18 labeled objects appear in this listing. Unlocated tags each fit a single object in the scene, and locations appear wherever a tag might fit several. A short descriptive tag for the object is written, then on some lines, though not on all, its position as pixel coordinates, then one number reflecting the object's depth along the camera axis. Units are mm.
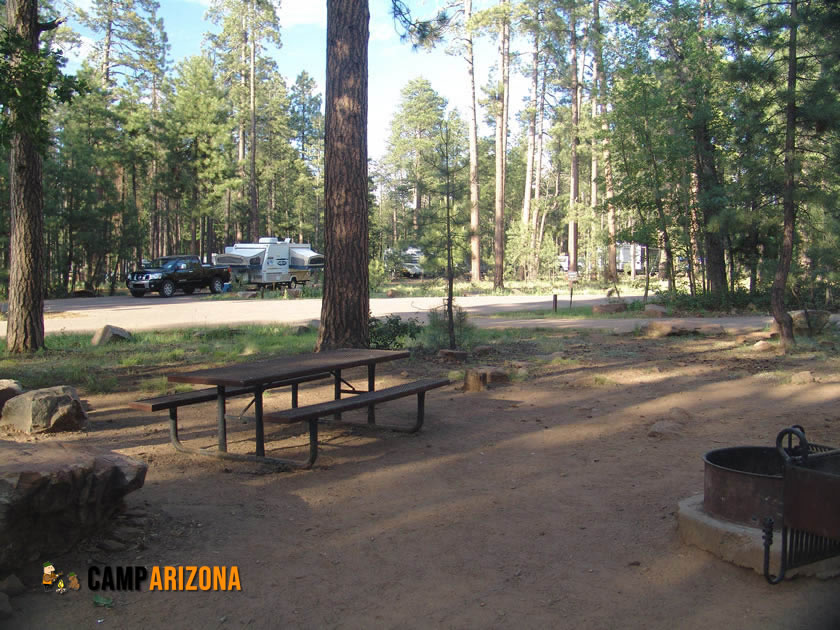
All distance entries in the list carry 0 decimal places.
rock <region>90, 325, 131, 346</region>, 11883
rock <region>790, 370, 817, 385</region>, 8367
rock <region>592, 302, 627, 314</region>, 19266
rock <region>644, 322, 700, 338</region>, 13570
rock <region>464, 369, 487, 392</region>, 8508
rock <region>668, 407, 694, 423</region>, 6727
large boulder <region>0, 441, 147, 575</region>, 3229
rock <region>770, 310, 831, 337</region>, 12828
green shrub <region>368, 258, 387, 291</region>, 30445
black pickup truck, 29016
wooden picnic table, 5066
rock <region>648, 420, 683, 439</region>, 6211
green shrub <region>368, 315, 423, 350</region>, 10234
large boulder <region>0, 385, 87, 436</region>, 6027
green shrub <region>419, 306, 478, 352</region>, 11031
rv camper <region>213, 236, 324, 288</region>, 31078
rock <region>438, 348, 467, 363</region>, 10164
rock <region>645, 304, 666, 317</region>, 17969
